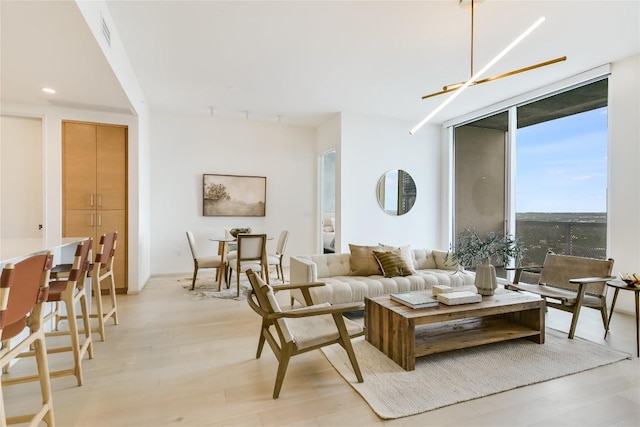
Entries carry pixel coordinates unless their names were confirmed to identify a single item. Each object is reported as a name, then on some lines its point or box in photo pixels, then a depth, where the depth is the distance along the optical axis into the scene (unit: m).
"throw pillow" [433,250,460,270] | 4.25
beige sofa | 3.36
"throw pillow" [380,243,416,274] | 3.96
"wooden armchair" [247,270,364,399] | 2.03
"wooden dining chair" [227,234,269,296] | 4.55
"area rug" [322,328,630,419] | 2.00
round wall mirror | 5.92
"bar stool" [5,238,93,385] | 2.13
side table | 2.58
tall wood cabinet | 4.29
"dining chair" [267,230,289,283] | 5.07
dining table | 4.78
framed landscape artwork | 6.08
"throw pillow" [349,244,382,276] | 3.88
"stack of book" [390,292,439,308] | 2.56
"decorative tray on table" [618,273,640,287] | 2.68
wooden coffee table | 2.38
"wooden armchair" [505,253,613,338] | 2.90
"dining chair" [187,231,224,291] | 4.80
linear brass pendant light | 2.09
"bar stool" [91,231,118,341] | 2.80
